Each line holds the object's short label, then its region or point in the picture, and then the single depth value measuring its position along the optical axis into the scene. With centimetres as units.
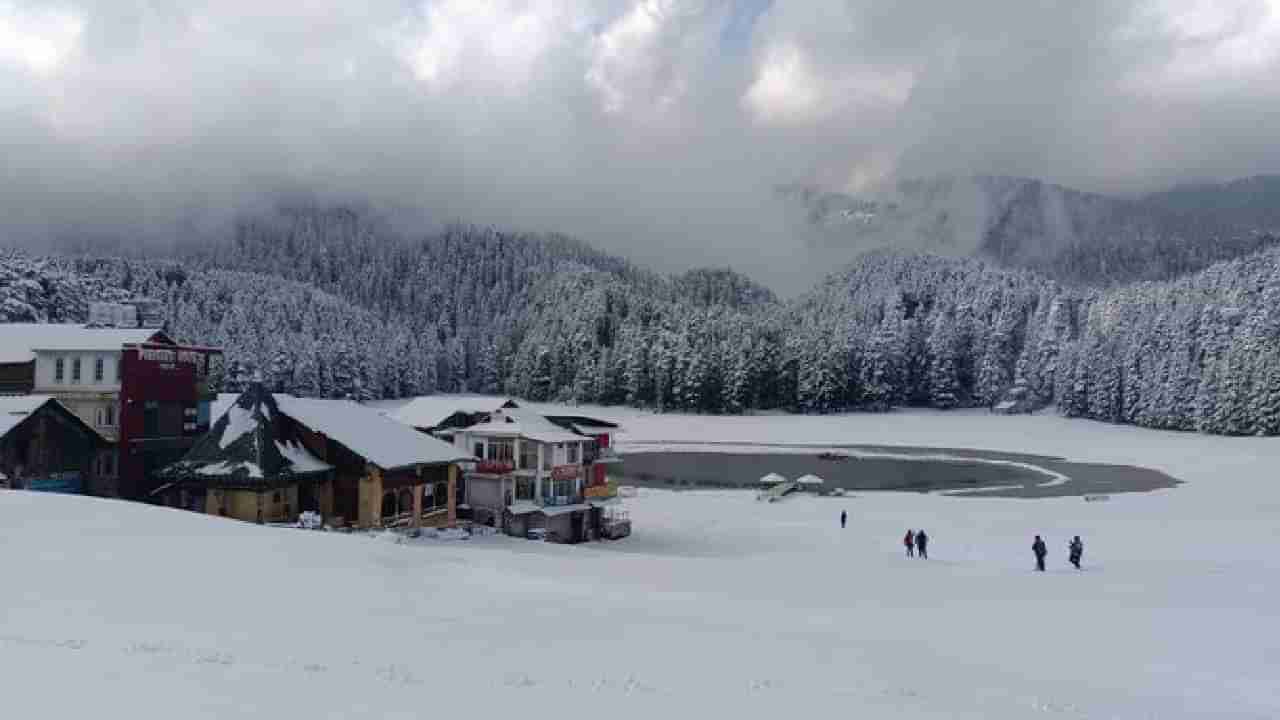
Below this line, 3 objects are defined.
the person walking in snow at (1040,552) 3572
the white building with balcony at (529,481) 4706
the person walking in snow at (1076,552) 3612
